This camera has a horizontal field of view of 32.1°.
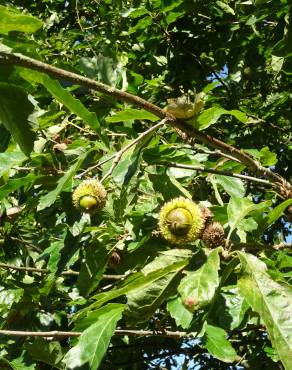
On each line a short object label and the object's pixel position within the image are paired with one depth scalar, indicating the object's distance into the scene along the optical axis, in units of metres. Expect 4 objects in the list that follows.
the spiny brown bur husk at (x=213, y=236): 0.37
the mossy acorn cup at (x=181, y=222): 0.36
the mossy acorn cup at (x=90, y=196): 0.40
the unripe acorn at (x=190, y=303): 0.30
